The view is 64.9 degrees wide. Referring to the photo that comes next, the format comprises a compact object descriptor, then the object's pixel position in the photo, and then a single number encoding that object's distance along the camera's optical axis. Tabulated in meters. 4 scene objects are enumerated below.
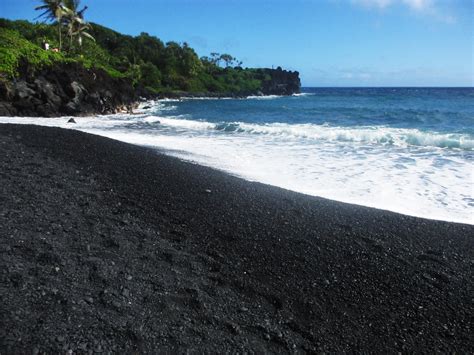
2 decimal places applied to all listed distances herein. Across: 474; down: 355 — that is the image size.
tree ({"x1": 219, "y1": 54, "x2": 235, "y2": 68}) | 122.81
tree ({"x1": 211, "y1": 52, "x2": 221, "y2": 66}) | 122.38
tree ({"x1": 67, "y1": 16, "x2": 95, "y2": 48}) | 38.91
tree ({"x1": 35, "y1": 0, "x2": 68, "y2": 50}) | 34.06
